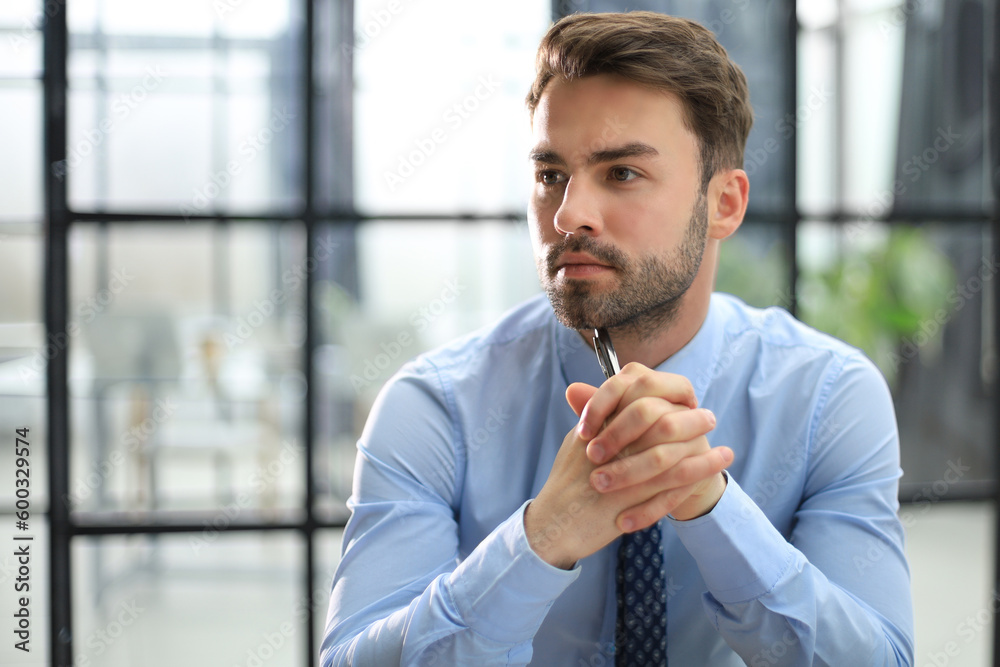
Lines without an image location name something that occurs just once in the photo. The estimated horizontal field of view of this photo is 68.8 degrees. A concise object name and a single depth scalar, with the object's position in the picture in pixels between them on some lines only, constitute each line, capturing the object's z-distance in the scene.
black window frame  1.65
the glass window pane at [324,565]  1.78
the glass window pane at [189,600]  1.74
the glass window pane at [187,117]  1.68
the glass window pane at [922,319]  1.89
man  0.94
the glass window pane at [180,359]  1.70
